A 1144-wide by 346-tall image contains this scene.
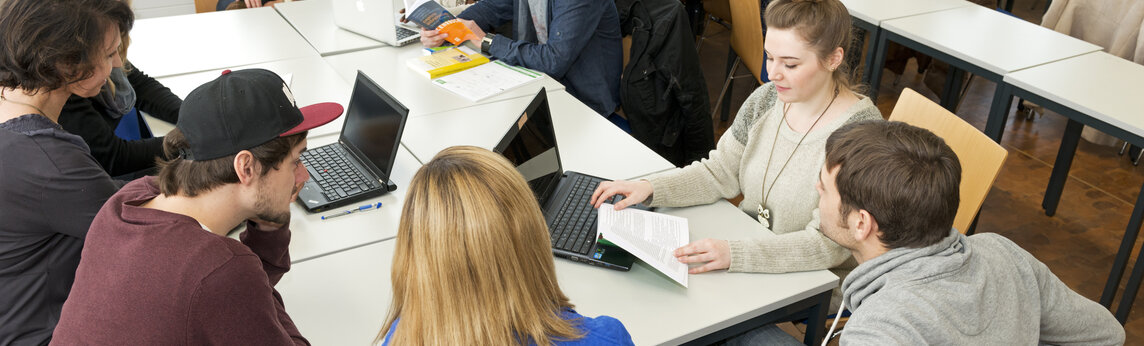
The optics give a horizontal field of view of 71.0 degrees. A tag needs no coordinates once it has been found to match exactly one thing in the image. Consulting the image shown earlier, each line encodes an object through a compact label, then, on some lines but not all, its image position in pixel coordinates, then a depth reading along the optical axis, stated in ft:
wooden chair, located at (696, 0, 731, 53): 13.19
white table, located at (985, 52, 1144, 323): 7.53
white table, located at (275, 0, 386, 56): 9.53
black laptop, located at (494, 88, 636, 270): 5.34
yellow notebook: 8.60
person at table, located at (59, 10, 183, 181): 6.37
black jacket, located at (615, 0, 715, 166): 8.70
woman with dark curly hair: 4.72
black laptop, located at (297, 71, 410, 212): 6.07
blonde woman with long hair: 3.28
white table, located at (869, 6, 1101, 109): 8.93
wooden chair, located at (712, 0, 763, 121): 10.44
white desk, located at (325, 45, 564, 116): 7.98
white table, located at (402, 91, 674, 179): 6.77
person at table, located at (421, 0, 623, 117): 8.60
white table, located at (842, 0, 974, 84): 10.53
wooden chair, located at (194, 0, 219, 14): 12.05
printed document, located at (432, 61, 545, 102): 8.20
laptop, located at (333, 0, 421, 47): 9.32
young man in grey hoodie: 3.76
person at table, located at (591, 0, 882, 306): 5.86
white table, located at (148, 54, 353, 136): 7.99
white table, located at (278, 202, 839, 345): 4.75
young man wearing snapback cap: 3.59
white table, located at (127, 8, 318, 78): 8.87
